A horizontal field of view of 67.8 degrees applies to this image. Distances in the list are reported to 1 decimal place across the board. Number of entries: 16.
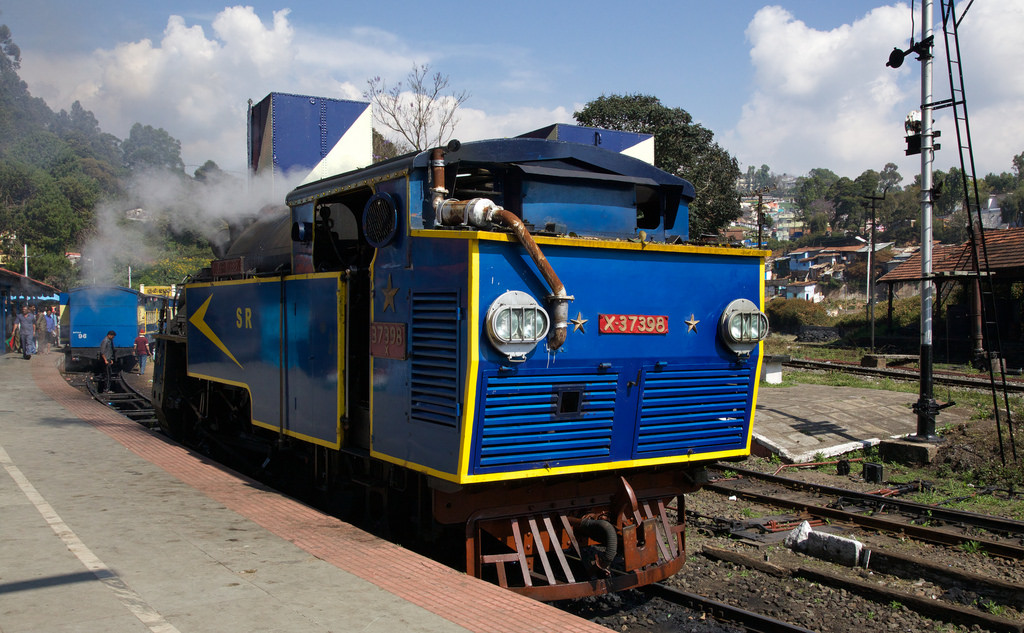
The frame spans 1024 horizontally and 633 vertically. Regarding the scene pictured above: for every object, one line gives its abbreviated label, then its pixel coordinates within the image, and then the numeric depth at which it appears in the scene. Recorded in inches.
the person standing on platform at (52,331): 1301.7
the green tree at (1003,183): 4763.8
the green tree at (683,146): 984.3
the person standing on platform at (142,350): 881.5
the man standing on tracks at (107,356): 708.0
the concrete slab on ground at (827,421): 454.6
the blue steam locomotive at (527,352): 178.2
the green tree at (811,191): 6077.8
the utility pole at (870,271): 1570.6
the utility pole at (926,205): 444.8
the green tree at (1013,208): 3025.3
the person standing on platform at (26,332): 972.6
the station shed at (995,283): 994.1
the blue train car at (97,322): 869.2
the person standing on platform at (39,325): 1178.6
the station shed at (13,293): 1082.1
